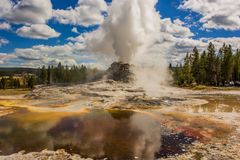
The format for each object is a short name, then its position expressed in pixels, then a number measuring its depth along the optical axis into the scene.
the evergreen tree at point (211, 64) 65.21
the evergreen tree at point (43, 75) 88.94
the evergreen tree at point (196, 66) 66.73
